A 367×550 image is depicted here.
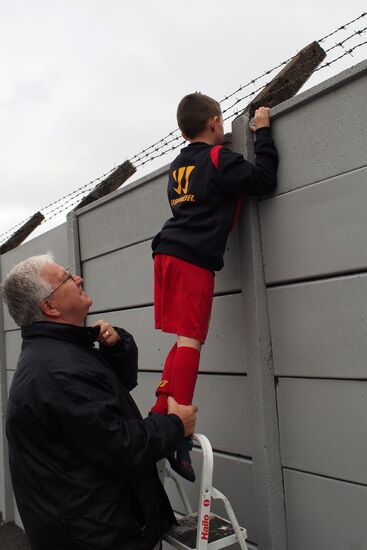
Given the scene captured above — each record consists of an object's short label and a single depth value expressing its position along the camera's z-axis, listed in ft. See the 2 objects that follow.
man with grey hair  5.78
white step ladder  6.40
